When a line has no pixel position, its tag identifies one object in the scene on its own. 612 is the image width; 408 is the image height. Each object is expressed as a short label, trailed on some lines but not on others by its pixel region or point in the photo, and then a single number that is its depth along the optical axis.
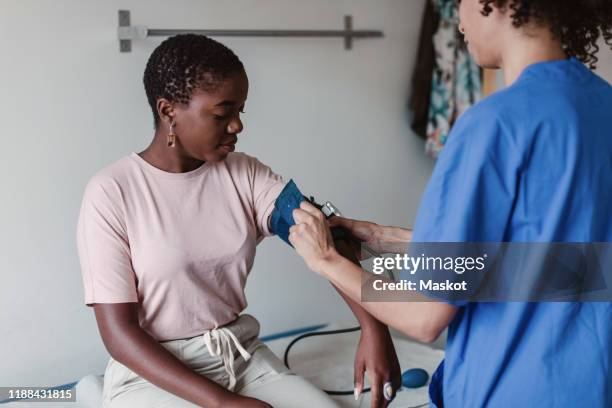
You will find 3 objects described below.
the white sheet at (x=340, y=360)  1.76
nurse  0.91
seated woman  1.36
